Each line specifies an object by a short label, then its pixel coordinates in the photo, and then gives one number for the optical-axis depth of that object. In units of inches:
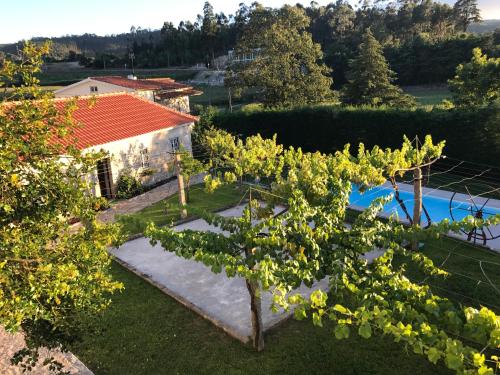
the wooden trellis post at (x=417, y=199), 517.3
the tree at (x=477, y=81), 1060.5
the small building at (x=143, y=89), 1502.2
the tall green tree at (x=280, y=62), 1363.2
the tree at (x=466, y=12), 3654.0
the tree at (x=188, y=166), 645.9
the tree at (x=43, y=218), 207.8
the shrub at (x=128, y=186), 848.9
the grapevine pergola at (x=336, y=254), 173.9
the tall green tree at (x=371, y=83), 1529.3
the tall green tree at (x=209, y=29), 4093.0
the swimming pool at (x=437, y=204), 703.1
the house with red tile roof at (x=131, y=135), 838.5
